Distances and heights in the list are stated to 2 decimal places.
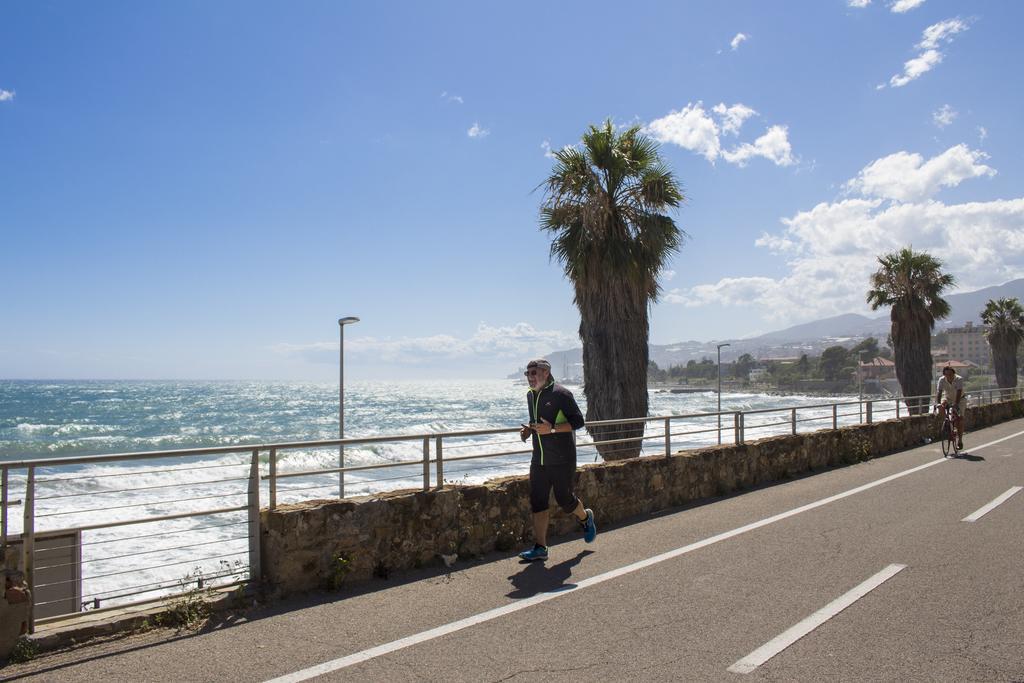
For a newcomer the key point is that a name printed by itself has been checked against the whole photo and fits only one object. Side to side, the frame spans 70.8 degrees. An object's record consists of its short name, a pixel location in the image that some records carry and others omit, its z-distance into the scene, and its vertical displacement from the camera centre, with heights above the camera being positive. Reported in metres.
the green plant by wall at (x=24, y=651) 4.48 -1.74
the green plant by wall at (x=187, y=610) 5.14 -1.72
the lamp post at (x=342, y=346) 16.97 +0.61
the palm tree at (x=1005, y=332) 49.78 +2.43
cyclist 16.20 -0.58
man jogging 6.75 -0.70
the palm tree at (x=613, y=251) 16.16 +2.73
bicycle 15.76 -1.46
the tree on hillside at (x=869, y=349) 170.50 +4.75
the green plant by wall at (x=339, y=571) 5.98 -1.68
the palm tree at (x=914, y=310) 33.03 +2.66
